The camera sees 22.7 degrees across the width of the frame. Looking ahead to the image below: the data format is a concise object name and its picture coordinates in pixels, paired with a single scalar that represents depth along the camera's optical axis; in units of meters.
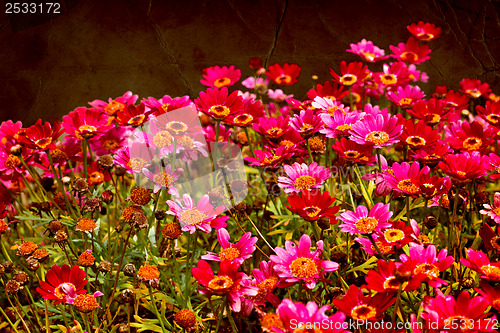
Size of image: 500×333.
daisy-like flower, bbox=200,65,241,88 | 1.16
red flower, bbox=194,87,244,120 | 0.98
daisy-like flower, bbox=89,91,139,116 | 1.06
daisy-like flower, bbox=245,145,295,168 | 0.95
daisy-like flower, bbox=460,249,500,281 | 0.86
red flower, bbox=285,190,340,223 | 0.88
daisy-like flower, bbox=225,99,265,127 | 0.99
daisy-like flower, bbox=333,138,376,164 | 0.94
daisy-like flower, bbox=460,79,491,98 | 1.22
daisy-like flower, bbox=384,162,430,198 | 0.92
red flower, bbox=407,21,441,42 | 1.20
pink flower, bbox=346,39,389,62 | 1.16
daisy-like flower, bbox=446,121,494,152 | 0.98
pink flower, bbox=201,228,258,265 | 0.91
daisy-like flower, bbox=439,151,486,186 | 0.90
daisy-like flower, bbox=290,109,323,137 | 0.97
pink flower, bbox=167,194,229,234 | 0.91
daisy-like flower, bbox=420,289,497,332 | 0.83
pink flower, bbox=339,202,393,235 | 0.89
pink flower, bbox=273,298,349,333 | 0.81
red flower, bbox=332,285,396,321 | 0.85
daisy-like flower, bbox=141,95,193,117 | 0.98
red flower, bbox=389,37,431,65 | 1.19
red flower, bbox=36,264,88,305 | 0.91
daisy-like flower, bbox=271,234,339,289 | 0.88
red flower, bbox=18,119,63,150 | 0.97
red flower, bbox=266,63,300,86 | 1.19
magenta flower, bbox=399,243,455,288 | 0.85
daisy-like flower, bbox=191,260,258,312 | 0.85
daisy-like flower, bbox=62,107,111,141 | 0.99
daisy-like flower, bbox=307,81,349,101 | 1.10
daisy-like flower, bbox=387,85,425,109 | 1.08
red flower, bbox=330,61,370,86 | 1.11
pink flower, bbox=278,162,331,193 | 0.94
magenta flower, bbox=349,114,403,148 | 0.94
